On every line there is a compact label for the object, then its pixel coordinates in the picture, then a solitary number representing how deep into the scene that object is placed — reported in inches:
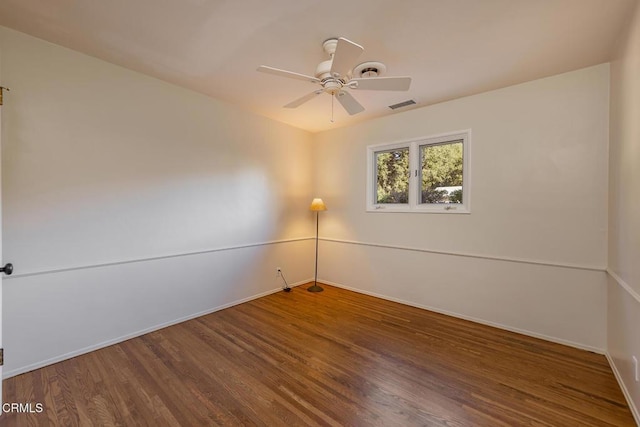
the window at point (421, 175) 129.5
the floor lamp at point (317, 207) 167.5
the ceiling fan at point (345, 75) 66.6
